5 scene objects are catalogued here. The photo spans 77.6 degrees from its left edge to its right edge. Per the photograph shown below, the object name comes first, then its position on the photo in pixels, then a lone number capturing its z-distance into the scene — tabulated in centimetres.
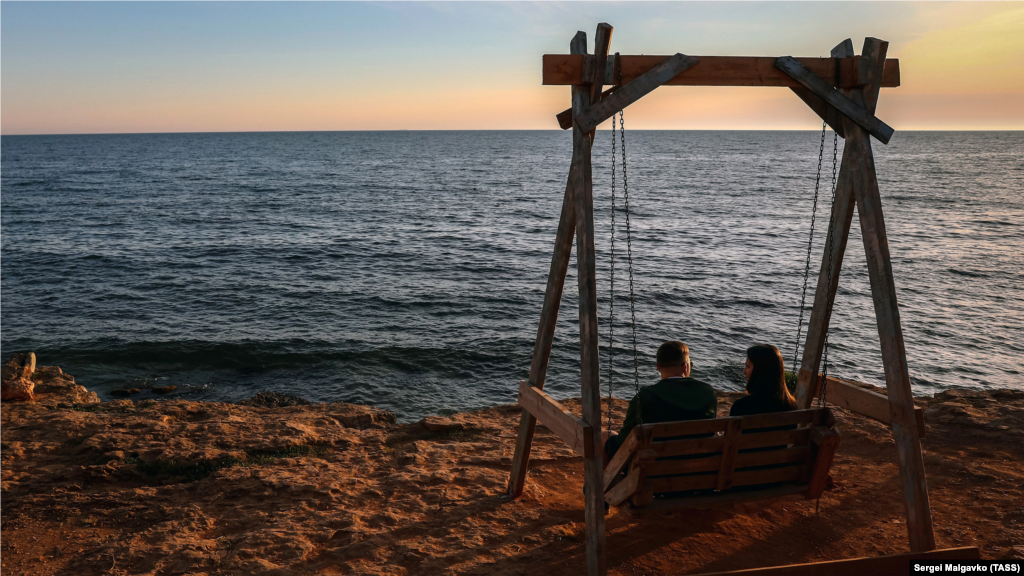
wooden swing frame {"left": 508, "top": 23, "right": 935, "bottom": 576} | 481
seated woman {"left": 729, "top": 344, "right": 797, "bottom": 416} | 511
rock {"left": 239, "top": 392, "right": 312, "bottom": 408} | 1281
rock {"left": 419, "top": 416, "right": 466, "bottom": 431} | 900
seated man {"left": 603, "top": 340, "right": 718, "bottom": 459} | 498
